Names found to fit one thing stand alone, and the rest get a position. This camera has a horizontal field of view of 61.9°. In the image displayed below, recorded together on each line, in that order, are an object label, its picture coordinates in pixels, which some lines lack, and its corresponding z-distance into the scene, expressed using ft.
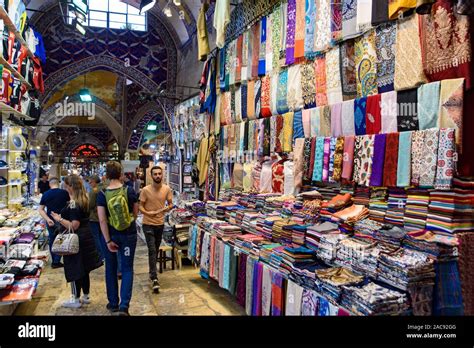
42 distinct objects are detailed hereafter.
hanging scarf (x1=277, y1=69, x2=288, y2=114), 15.05
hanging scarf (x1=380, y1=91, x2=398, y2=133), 9.88
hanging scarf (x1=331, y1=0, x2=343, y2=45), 11.95
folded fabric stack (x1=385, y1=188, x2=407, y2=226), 9.67
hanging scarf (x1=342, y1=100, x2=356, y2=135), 11.25
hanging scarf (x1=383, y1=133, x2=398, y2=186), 9.61
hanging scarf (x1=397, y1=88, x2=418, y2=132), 9.37
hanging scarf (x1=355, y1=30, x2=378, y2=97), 10.77
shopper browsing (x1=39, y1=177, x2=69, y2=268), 17.08
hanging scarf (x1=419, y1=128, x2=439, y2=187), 8.58
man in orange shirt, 15.74
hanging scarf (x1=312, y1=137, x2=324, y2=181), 12.24
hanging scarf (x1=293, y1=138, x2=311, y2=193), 13.20
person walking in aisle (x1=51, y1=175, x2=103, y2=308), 12.85
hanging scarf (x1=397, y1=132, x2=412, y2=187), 9.27
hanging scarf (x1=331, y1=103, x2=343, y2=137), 11.72
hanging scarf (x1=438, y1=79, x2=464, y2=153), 8.28
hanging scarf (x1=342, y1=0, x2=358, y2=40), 11.30
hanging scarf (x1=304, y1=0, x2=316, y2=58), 13.15
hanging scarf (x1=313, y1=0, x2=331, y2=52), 12.34
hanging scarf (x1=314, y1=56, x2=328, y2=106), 12.76
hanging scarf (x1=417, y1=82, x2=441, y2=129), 8.77
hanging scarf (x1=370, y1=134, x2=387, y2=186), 9.97
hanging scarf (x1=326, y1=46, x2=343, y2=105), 12.09
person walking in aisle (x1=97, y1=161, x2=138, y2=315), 11.61
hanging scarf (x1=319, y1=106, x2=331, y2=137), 12.30
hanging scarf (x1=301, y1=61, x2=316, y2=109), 13.35
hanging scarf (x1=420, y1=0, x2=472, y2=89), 8.18
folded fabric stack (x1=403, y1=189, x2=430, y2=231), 8.98
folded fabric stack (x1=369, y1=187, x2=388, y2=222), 10.22
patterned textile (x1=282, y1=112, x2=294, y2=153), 14.46
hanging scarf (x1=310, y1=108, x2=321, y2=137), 12.75
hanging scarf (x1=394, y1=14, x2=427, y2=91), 9.28
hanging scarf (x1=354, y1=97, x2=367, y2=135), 10.81
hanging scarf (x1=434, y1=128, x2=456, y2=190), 8.24
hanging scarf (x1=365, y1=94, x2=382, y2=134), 10.34
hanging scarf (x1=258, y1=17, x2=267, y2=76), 16.80
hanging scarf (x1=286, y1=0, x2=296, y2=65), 14.41
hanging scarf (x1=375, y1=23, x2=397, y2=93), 10.09
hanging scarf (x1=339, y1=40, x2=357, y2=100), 11.69
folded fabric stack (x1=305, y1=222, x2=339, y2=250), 10.32
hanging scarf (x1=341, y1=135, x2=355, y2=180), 10.99
